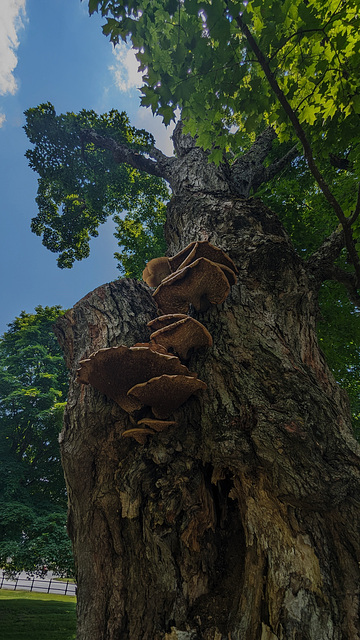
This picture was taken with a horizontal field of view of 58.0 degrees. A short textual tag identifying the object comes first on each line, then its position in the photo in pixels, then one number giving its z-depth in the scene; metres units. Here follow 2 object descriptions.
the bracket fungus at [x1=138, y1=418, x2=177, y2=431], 1.93
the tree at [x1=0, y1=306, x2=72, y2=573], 7.92
